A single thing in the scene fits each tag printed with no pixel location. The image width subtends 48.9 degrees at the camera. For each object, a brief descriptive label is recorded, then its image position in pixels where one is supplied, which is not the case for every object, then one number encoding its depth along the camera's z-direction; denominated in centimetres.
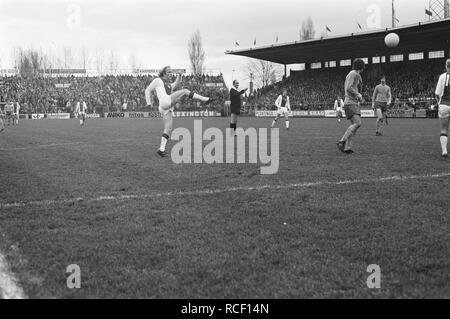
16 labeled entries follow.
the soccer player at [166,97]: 1175
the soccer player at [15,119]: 3611
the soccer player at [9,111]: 3462
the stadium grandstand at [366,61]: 4466
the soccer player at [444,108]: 1030
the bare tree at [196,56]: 7906
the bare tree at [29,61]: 9444
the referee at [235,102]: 1785
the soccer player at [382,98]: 1817
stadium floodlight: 4253
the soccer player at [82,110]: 3247
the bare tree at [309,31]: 7612
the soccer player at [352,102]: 1141
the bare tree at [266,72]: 8919
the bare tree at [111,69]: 9781
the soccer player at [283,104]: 2336
